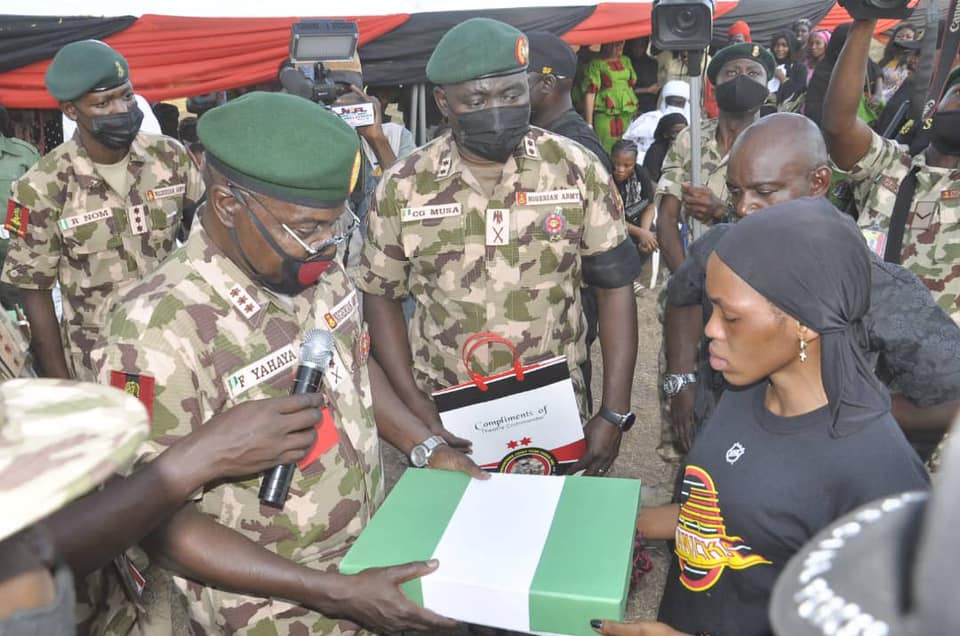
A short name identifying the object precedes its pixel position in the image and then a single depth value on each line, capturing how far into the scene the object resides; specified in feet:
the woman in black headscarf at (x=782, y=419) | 4.83
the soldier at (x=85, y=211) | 11.30
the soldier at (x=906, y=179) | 8.78
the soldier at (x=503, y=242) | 8.70
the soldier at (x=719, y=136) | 13.21
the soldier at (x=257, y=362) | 5.24
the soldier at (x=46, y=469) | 2.29
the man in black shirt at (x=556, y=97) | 12.89
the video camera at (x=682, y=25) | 10.44
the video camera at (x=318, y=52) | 13.38
